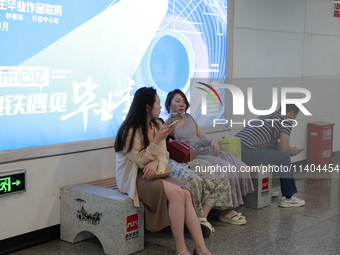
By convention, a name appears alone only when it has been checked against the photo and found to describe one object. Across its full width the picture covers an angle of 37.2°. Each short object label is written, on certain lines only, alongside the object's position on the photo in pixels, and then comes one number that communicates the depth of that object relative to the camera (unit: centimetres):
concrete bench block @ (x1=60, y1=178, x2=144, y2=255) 395
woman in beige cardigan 396
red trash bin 750
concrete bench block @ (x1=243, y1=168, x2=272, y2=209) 531
